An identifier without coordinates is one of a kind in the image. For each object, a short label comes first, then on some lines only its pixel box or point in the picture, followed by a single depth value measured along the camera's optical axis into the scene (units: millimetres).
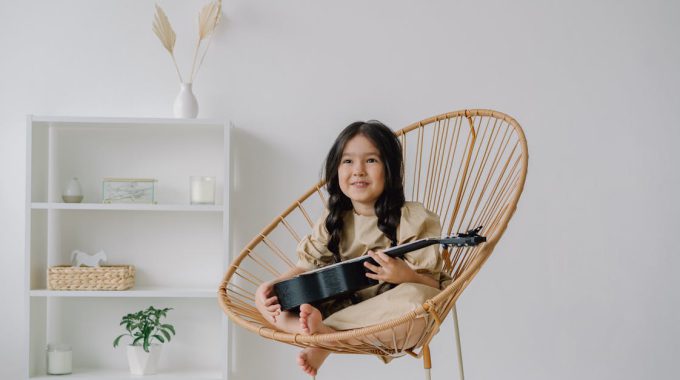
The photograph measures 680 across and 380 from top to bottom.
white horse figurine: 2400
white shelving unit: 2484
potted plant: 2340
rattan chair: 1459
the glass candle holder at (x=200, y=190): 2385
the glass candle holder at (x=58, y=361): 2320
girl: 1537
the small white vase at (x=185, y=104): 2383
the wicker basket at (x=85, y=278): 2297
